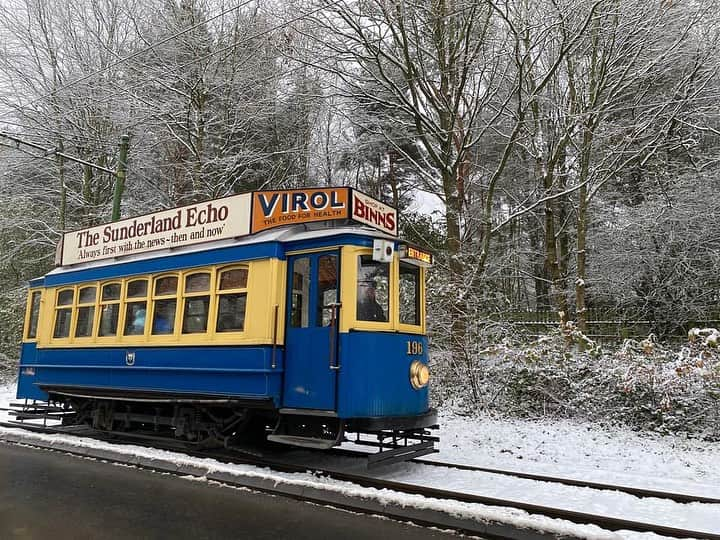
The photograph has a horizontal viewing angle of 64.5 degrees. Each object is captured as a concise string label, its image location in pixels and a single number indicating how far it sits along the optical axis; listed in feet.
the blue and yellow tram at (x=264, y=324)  21.56
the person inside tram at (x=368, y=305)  21.72
